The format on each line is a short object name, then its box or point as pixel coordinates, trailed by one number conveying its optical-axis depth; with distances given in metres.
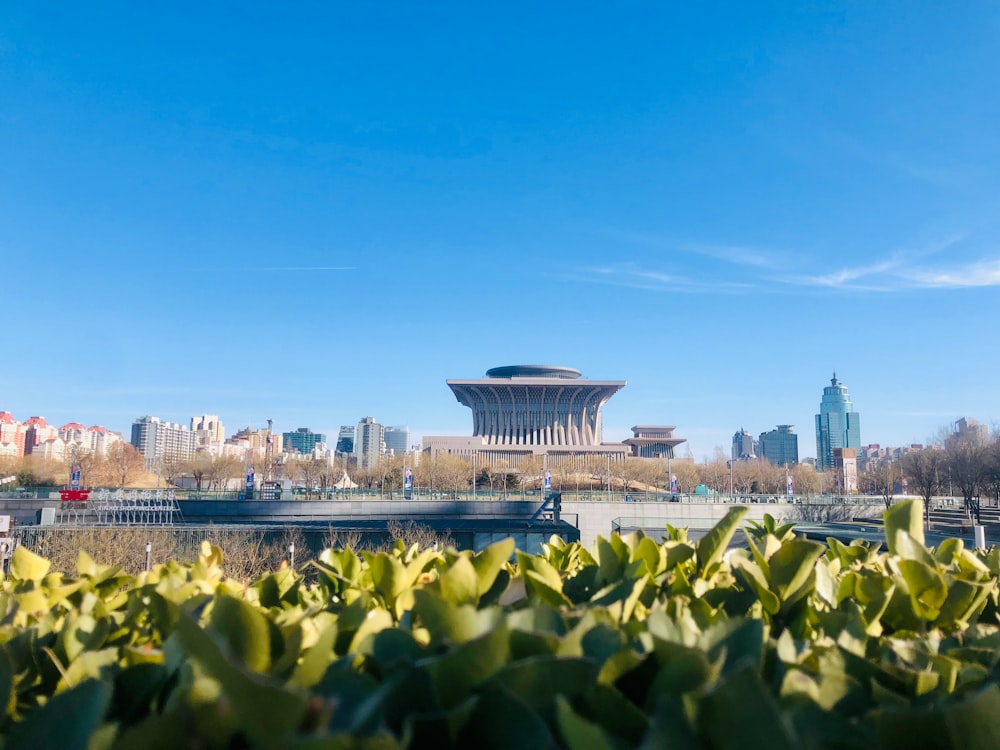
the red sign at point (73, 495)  31.52
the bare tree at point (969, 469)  36.84
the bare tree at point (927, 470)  40.99
